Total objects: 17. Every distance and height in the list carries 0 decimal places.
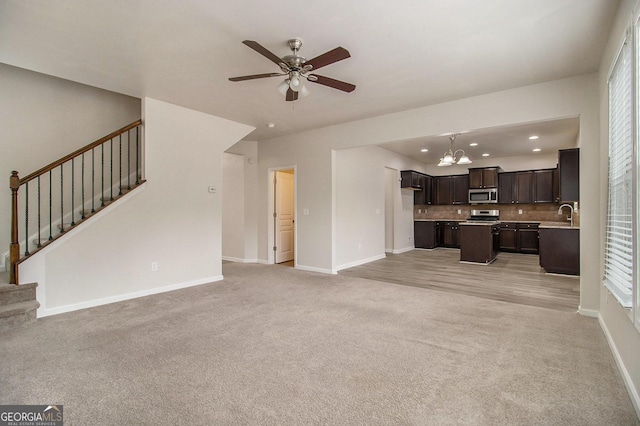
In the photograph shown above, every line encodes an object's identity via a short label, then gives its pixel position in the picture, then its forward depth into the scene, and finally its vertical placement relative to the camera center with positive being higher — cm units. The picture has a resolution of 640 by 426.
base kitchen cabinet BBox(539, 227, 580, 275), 531 -69
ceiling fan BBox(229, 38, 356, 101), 252 +128
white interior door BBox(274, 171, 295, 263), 679 -11
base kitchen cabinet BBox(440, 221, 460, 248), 904 -68
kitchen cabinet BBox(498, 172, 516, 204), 839 +65
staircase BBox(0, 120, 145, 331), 321 +15
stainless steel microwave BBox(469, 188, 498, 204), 850 +42
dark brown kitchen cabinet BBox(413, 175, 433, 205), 959 +50
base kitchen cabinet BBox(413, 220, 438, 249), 908 -69
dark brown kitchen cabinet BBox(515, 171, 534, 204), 818 +63
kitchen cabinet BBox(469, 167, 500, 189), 841 +93
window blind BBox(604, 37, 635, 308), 202 +18
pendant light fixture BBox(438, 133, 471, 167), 622 +105
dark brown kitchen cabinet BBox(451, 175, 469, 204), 910 +65
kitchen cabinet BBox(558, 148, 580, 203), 451 +54
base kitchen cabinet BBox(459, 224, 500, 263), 661 -71
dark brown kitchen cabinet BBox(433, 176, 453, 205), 941 +67
